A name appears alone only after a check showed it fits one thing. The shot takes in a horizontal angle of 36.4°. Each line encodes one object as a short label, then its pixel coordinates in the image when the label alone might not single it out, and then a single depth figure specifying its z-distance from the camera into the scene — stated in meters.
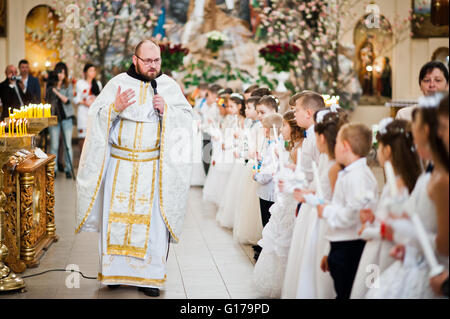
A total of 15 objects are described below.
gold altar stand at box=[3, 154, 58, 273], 6.45
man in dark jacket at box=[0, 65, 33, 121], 12.43
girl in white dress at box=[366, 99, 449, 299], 3.25
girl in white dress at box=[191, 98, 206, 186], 13.32
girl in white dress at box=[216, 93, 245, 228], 9.05
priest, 5.82
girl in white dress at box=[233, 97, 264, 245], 7.83
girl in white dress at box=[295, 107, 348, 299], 4.54
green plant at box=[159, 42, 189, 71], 14.70
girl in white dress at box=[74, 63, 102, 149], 13.48
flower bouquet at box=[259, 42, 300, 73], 14.09
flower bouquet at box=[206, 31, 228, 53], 17.12
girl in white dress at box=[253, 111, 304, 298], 5.59
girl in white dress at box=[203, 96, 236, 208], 10.59
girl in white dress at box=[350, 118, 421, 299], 3.88
